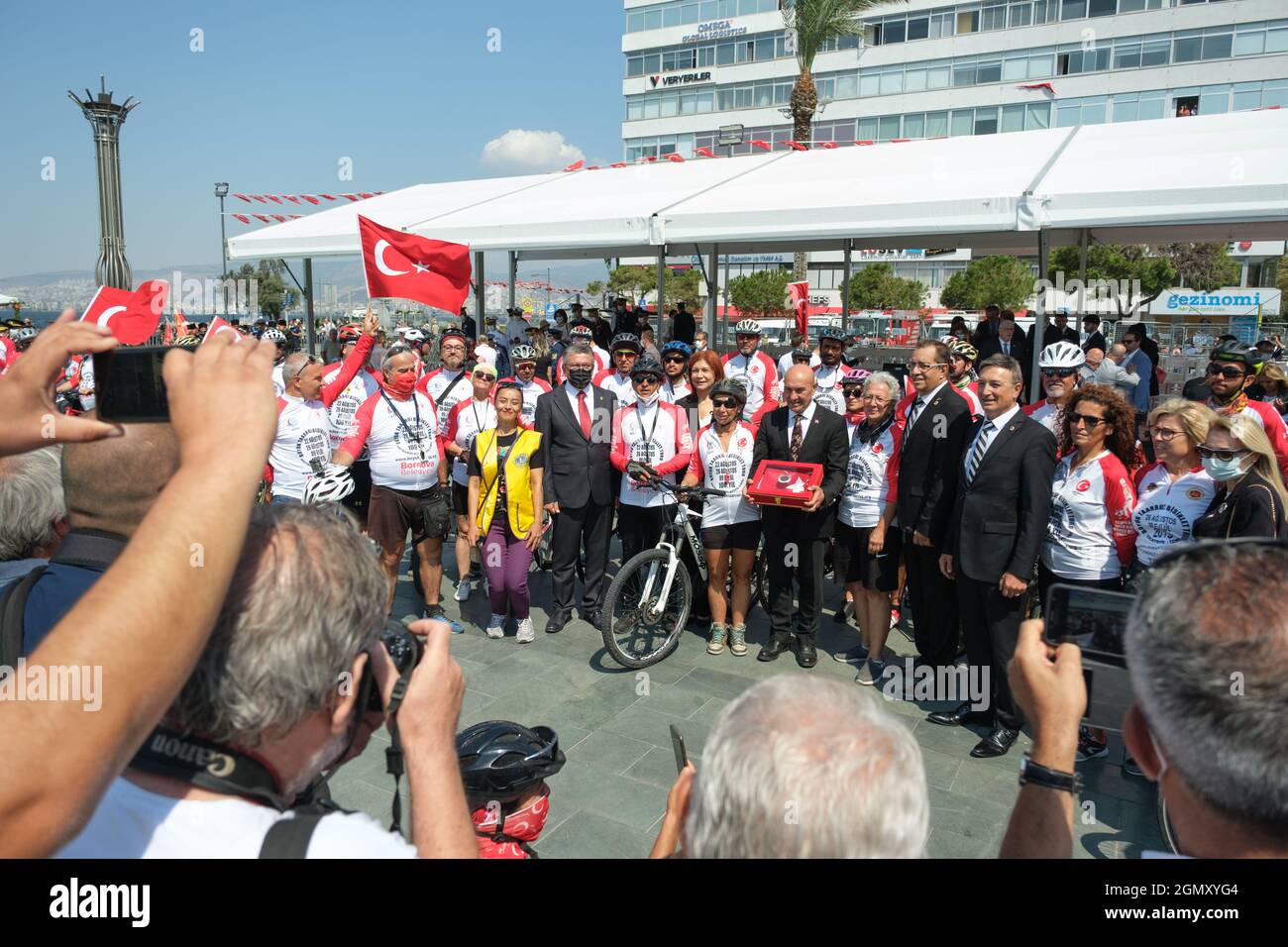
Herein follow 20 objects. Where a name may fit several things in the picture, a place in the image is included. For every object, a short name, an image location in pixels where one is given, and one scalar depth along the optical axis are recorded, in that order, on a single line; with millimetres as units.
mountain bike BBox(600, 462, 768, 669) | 5500
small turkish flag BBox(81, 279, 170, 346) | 4254
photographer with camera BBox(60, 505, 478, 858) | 1068
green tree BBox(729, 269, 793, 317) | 53531
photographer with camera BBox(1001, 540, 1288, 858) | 1033
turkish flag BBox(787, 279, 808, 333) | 12594
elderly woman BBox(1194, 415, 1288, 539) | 3643
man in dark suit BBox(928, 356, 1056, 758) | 4328
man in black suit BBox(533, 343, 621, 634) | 6234
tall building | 39000
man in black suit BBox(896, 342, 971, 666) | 4922
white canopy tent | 6801
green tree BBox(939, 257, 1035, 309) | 46562
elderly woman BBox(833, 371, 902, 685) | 5328
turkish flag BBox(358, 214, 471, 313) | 7691
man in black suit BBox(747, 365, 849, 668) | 5559
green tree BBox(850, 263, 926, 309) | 51344
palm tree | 26469
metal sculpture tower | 13094
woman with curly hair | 4270
